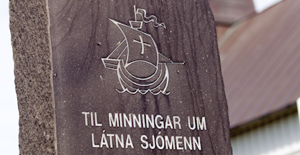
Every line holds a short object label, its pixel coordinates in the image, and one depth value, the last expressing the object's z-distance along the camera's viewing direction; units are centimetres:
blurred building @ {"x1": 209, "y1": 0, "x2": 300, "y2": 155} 859
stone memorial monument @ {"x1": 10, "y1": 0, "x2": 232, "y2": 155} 287
